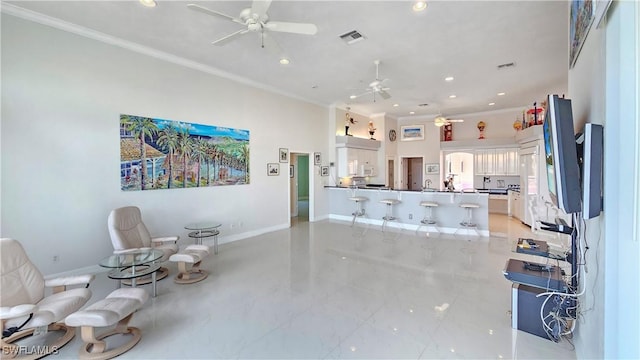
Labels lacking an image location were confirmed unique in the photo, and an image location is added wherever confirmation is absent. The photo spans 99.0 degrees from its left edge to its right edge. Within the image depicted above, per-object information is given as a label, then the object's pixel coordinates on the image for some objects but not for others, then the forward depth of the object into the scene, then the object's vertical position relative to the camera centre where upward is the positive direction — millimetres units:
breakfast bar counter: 6672 -873
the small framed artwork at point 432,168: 10663 +296
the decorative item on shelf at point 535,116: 7051 +1571
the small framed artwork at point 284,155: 7294 +600
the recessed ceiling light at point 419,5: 3343 +2119
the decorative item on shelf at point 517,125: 8719 +1617
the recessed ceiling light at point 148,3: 3344 +2169
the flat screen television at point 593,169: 1591 +35
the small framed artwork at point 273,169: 6965 +209
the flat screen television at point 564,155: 1718 +128
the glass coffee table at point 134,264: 3115 -1004
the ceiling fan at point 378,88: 5143 +1697
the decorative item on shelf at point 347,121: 9248 +1916
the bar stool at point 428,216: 6713 -1061
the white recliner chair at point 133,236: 3850 -862
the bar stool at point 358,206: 7951 -899
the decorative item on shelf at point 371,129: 10367 +1812
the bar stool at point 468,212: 6430 -888
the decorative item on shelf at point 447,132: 10641 +1715
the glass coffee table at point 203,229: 4840 -927
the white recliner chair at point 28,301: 2188 -1102
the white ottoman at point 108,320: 2271 -1198
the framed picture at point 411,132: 10906 +1771
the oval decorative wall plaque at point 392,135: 10938 +1688
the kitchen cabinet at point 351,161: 8906 +539
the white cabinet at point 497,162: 9320 +492
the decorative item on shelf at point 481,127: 9883 +1771
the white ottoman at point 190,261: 3883 -1215
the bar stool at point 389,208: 7235 -902
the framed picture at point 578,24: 1836 +1175
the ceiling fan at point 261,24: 2913 +1760
